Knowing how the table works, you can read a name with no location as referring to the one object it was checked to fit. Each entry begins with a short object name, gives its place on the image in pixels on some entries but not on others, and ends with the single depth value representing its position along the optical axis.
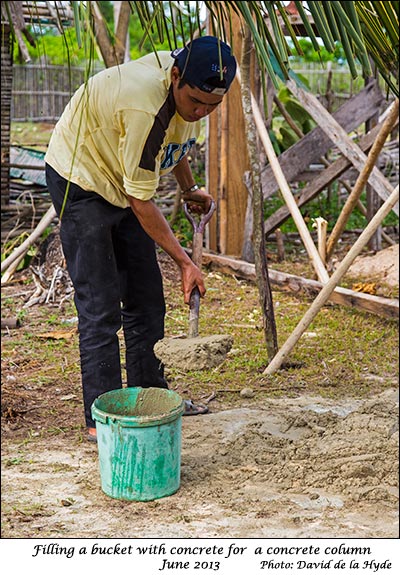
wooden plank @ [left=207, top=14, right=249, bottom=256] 7.89
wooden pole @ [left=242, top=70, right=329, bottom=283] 5.79
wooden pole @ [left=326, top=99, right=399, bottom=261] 5.59
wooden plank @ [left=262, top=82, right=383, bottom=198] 7.92
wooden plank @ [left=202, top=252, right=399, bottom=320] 6.21
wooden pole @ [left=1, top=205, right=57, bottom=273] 7.14
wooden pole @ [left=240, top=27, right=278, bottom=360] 5.20
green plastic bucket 3.19
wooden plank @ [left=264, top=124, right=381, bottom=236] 7.41
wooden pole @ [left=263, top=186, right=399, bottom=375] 4.76
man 3.33
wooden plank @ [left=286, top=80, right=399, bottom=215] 6.60
